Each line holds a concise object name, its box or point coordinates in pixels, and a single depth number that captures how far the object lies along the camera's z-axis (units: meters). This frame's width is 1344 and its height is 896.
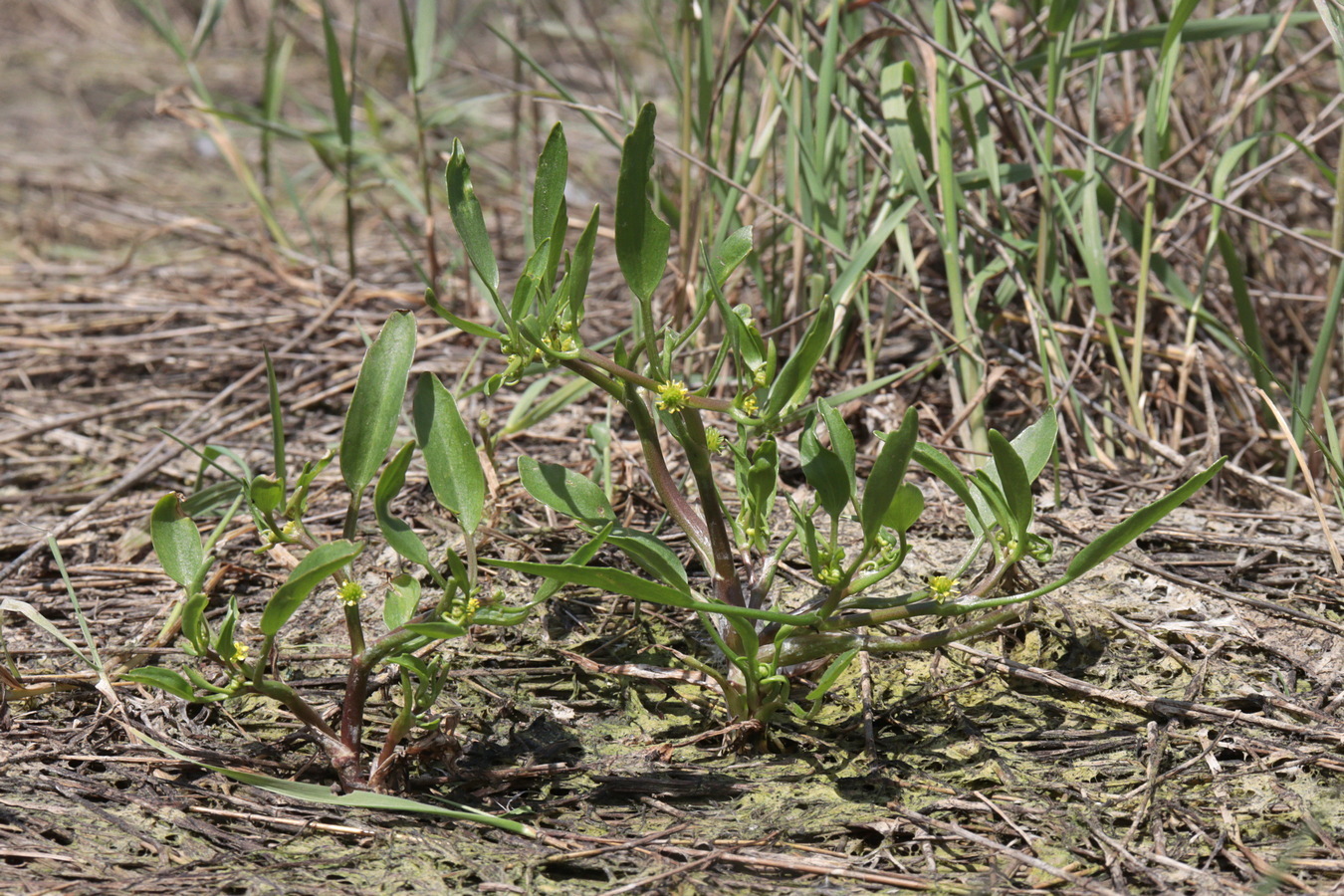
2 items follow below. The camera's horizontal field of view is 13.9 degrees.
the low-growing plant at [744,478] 0.82
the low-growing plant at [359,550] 0.82
